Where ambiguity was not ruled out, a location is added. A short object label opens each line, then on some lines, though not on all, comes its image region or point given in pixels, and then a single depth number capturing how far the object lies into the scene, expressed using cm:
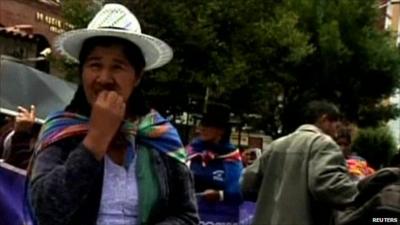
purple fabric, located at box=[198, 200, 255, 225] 823
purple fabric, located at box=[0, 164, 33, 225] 525
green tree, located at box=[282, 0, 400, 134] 3219
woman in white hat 290
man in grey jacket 693
